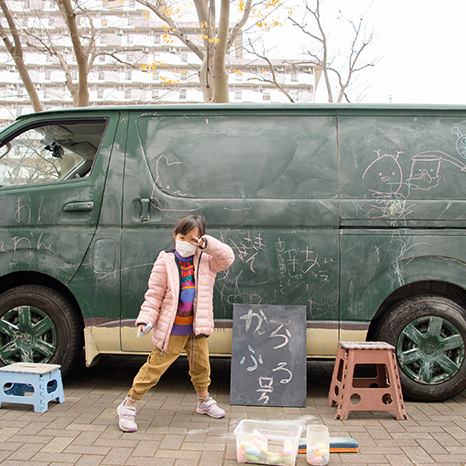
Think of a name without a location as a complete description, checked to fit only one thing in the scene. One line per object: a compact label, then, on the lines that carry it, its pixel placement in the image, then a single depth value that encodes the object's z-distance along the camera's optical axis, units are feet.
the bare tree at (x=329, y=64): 50.31
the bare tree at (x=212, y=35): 28.78
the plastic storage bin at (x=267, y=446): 8.48
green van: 12.07
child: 10.21
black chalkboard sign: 11.82
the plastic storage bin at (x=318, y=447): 8.54
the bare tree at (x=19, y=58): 31.81
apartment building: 140.56
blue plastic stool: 11.10
